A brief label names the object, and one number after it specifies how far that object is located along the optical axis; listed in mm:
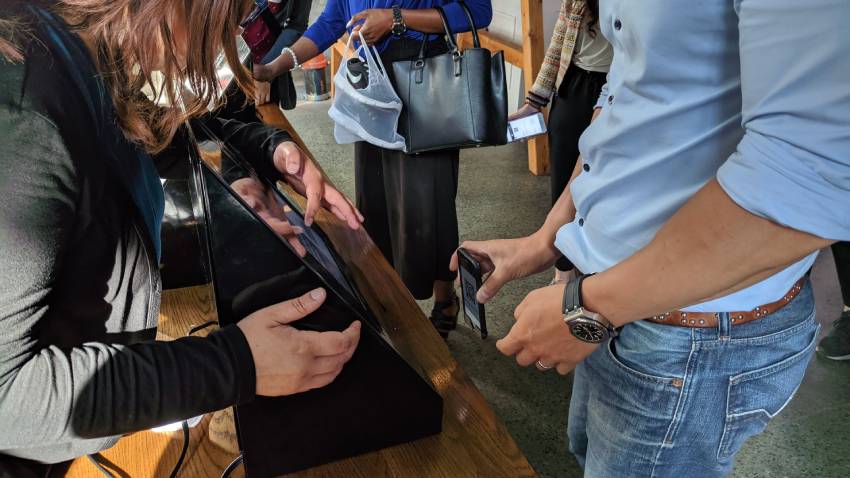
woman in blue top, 1620
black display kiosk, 691
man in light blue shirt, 431
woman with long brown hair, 521
